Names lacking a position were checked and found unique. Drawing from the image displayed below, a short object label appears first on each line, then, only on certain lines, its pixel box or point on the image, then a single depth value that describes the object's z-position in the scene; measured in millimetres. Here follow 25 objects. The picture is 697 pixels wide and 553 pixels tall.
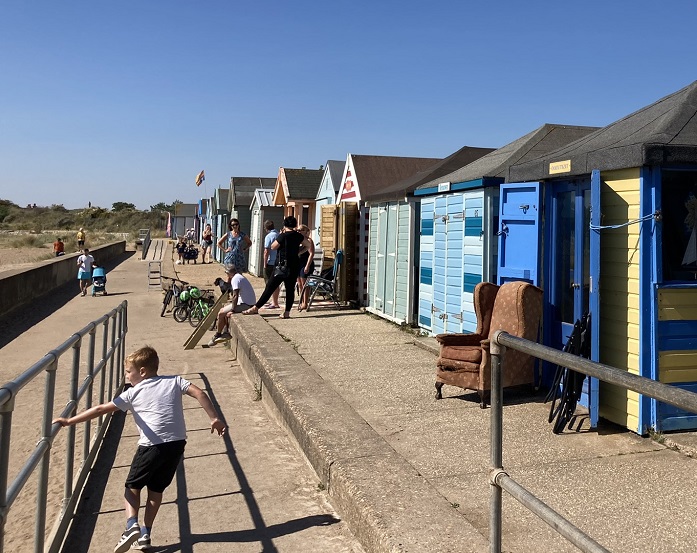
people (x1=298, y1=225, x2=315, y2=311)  12867
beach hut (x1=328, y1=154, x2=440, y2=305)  14039
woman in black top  11984
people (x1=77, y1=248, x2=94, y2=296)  21469
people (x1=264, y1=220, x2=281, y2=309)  13995
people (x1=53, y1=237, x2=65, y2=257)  35688
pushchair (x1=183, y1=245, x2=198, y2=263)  35938
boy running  4062
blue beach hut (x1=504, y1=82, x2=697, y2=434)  5133
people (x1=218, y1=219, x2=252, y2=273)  13320
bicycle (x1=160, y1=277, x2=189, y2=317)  15117
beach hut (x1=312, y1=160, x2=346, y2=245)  17188
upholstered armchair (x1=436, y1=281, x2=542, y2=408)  6184
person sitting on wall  11422
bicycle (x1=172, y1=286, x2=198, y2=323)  14635
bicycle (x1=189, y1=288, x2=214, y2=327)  14406
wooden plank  11414
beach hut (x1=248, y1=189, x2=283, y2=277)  23562
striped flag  57844
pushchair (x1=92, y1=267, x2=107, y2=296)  21188
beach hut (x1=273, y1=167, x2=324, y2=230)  20578
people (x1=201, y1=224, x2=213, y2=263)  31527
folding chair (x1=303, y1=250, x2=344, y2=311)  13875
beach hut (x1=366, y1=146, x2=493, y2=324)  10984
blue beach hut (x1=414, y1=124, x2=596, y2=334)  8195
